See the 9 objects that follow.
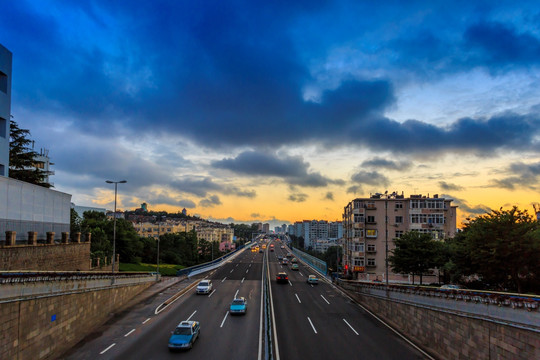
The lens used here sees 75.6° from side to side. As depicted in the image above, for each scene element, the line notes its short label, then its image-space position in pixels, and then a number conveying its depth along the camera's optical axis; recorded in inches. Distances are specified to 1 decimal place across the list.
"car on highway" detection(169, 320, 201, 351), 832.3
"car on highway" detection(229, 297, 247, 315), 1212.7
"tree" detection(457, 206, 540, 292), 1102.4
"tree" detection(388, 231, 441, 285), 1742.1
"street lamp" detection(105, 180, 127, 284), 1456.7
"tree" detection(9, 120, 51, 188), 1946.4
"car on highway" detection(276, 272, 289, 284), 2016.5
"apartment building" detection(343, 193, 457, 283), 2664.9
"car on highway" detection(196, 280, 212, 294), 1608.0
